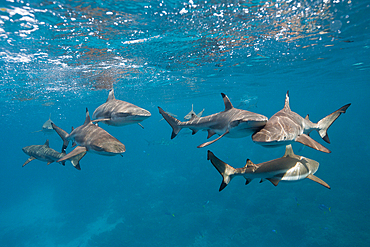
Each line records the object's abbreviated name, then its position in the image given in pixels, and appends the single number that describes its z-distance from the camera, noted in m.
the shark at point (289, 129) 3.21
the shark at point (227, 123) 3.73
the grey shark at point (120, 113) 5.21
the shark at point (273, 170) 3.88
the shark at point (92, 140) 4.41
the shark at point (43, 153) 6.94
